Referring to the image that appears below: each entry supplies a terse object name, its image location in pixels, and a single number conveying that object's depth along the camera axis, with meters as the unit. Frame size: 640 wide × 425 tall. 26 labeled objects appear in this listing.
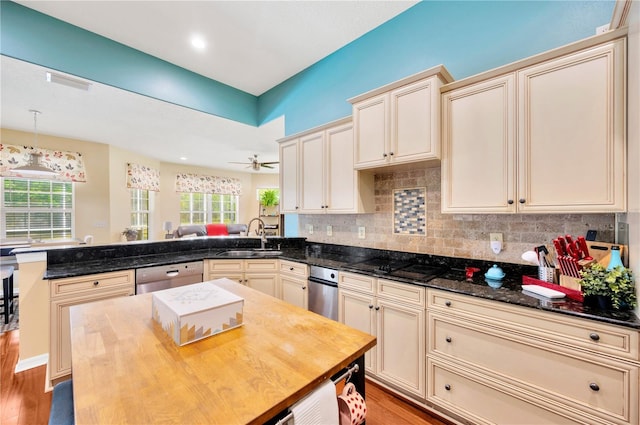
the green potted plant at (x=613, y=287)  1.24
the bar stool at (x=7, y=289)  2.95
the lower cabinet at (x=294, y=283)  2.59
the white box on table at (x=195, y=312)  0.98
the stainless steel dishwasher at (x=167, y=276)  2.46
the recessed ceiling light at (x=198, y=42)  2.70
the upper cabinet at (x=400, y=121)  1.93
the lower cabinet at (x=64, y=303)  2.06
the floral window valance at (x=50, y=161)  4.33
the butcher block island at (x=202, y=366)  0.66
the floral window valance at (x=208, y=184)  7.79
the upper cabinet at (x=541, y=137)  1.39
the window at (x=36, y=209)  4.51
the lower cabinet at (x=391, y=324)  1.81
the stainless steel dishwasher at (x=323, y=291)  2.34
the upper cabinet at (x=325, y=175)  2.57
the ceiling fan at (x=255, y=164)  6.17
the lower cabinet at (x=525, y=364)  1.19
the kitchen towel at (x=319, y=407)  0.75
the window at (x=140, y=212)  6.38
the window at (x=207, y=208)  8.07
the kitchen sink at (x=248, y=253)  2.96
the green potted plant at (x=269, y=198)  9.51
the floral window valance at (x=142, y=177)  5.96
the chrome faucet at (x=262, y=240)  3.23
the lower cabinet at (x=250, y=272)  2.86
